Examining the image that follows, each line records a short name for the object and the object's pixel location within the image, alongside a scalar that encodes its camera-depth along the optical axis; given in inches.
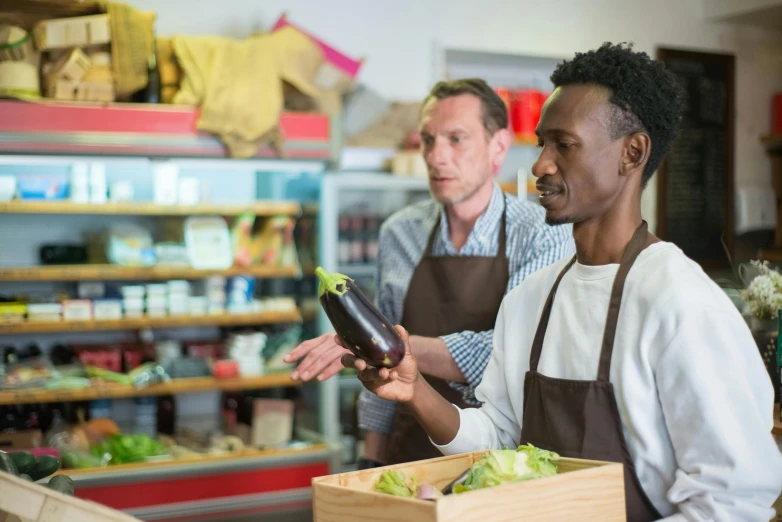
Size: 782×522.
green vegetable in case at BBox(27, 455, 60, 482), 75.2
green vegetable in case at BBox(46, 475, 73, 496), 64.8
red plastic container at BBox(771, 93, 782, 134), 272.2
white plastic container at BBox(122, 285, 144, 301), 171.6
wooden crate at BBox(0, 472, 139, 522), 53.0
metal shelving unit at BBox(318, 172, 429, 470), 178.5
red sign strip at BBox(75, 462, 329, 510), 159.9
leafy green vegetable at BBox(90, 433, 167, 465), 165.5
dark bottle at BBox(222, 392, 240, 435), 184.5
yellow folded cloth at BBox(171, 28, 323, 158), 167.3
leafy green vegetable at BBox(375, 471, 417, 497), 55.9
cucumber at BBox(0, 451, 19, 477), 67.6
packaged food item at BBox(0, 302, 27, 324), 162.4
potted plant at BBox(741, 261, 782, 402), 97.4
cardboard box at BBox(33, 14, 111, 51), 160.6
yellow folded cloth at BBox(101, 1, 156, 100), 164.1
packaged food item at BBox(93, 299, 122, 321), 169.5
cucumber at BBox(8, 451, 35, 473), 73.7
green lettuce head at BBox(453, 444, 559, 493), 55.6
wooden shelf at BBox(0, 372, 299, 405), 159.9
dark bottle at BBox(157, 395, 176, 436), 180.4
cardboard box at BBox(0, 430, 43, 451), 161.0
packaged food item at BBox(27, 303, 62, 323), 165.0
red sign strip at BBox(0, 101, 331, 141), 155.2
